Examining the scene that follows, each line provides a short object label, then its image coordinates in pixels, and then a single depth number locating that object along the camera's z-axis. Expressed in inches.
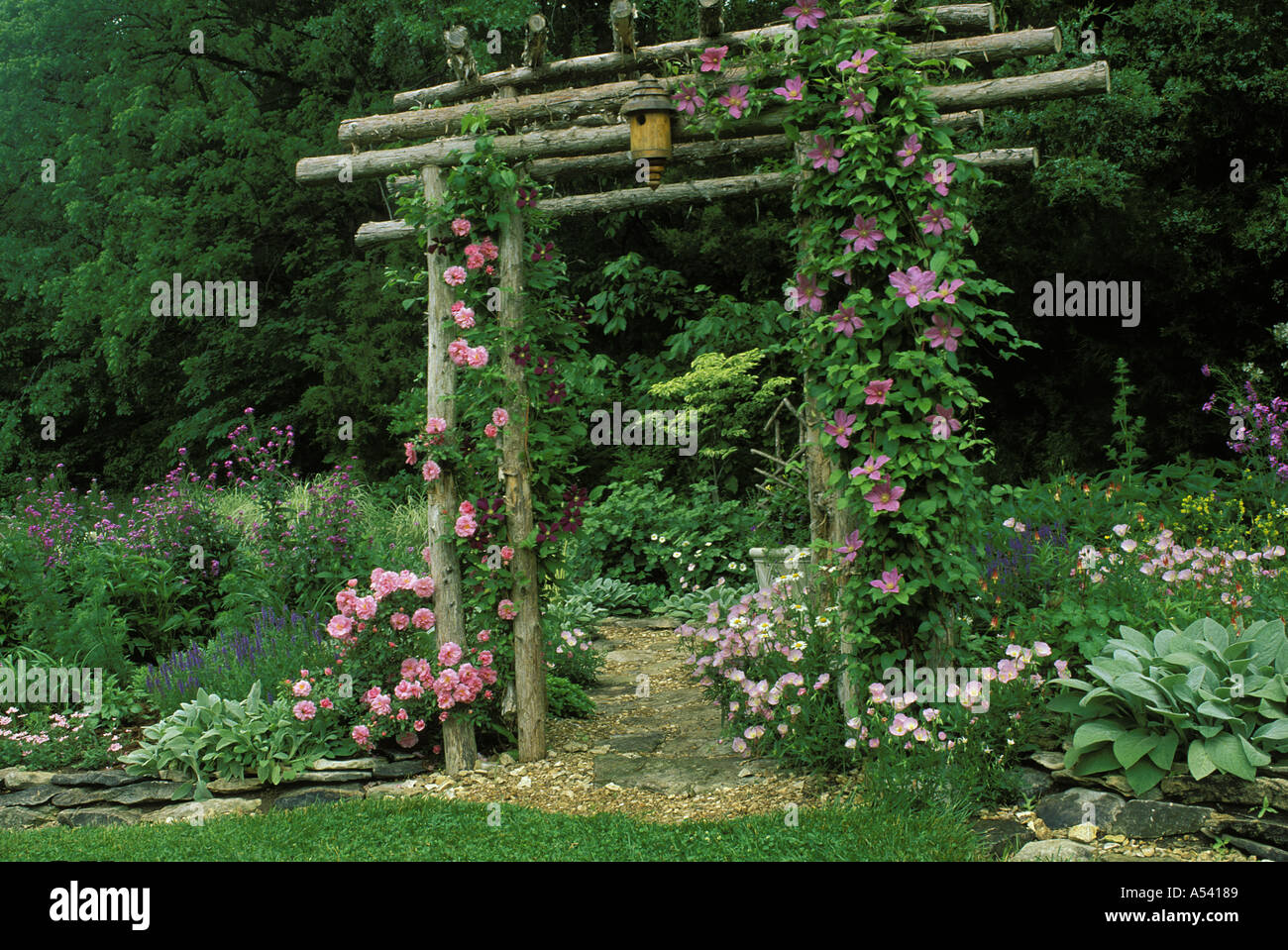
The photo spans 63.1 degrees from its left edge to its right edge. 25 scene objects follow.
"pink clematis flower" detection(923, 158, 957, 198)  174.1
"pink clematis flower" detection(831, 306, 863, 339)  178.4
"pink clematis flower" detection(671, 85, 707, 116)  195.0
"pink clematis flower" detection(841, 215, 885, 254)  175.9
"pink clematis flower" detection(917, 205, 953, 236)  174.1
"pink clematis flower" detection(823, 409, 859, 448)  179.9
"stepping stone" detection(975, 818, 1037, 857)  149.2
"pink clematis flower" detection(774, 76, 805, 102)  181.2
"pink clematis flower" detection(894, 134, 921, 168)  174.1
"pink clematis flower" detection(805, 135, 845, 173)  179.5
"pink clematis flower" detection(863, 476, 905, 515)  174.3
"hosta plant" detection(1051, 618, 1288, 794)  151.9
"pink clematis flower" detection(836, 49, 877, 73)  176.1
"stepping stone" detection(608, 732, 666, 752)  213.3
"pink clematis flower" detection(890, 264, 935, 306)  173.0
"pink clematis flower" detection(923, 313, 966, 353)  175.2
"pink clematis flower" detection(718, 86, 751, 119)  189.6
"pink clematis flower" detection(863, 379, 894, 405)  175.0
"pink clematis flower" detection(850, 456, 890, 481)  174.9
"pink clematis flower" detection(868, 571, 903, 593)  174.9
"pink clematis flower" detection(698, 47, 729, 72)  193.8
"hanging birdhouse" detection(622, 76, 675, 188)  193.5
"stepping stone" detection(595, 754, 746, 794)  188.7
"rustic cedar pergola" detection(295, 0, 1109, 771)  188.4
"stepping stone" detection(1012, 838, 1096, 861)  142.8
